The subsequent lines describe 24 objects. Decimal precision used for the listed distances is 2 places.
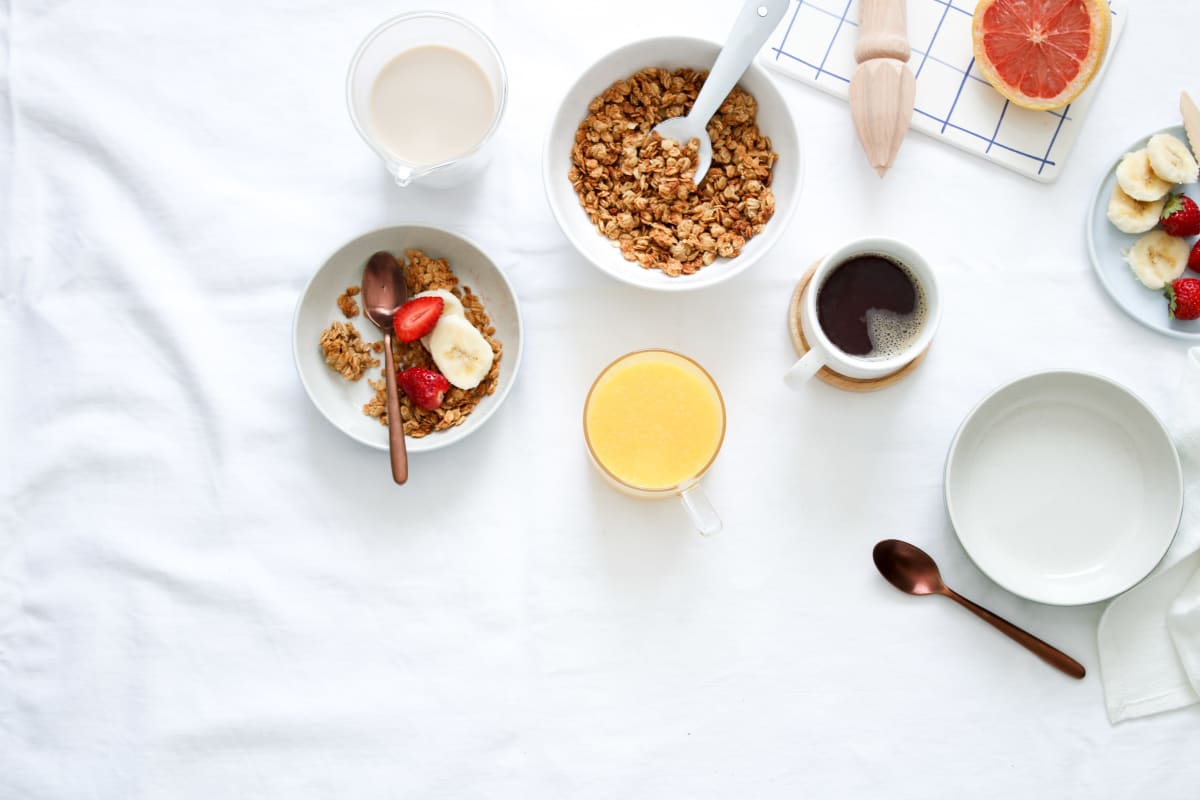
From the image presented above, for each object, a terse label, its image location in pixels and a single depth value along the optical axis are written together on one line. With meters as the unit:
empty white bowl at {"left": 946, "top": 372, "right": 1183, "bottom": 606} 1.08
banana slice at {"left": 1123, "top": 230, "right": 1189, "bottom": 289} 1.10
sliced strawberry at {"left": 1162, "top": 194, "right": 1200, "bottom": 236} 1.08
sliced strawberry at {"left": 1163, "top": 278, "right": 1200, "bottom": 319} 1.09
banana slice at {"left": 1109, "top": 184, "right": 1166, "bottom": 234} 1.10
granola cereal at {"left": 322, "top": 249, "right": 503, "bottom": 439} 1.07
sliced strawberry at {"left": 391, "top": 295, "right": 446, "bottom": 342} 1.05
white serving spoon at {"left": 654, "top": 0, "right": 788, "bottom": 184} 0.96
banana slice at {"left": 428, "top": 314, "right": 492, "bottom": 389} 1.05
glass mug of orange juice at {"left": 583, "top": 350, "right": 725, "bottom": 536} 1.05
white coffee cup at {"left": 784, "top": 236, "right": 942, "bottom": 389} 1.00
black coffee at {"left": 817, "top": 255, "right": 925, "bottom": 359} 1.06
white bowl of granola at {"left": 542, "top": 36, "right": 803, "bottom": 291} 1.06
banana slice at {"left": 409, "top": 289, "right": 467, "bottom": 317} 1.07
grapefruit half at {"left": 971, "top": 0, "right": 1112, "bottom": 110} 1.07
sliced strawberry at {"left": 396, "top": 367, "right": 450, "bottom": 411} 1.05
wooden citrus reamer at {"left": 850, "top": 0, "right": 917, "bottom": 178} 1.07
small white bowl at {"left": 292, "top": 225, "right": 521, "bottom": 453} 1.05
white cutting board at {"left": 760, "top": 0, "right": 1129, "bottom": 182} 1.12
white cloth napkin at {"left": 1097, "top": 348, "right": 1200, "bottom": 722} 1.08
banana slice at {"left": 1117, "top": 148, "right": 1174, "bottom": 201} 1.09
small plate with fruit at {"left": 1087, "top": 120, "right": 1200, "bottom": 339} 1.09
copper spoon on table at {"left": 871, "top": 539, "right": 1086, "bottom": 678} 1.09
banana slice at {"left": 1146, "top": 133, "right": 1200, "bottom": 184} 1.08
